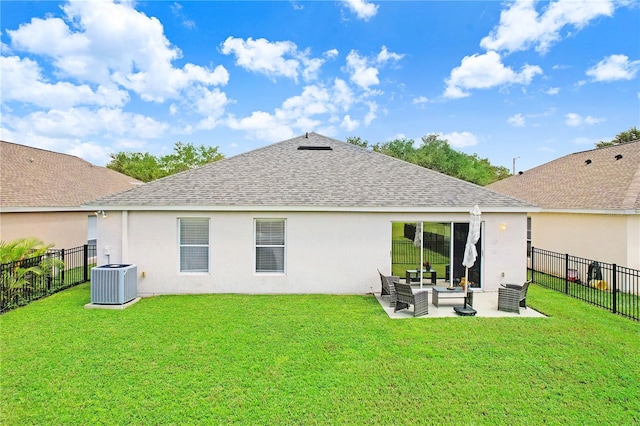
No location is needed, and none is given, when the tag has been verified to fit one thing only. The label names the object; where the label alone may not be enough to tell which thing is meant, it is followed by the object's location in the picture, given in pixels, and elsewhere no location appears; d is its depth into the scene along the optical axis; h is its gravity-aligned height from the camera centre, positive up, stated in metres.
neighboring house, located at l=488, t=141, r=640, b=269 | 11.74 +0.41
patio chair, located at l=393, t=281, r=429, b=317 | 8.42 -2.35
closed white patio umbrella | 8.64 -0.66
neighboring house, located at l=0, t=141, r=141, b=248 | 13.20 +0.95
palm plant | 8.91 -1.62
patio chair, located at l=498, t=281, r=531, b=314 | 8.72 -2.40
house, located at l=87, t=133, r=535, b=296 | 10.49 -0.69
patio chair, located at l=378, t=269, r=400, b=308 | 9.23 -2.21
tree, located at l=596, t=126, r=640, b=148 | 35.35 +9.30
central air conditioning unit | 9.08 -2.08
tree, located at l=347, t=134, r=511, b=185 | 40.03 +8.22
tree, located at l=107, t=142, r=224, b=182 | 43.88 +8.38
